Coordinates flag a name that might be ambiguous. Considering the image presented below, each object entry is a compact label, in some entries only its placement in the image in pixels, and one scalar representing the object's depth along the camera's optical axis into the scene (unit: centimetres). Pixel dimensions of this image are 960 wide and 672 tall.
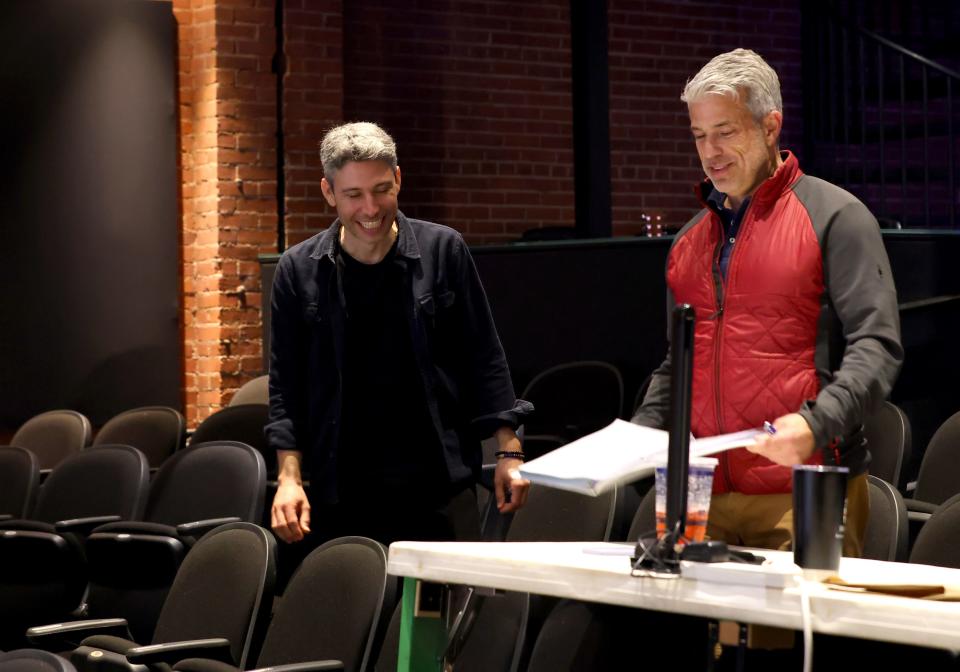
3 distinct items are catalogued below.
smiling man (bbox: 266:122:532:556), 480
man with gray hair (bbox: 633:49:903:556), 344
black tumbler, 310
